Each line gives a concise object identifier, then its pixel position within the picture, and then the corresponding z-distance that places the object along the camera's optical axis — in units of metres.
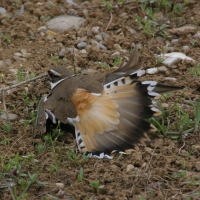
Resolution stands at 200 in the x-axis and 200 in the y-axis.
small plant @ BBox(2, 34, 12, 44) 13.11
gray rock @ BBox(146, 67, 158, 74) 11.74
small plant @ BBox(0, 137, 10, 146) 9.66
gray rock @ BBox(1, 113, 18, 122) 10.39
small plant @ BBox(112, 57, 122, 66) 12.11
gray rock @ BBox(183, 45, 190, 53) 12.52
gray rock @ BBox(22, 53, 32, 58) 12.60
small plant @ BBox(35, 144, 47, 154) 9.41
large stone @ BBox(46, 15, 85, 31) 13.66
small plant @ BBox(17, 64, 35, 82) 11.47
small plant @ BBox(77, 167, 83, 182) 8.58
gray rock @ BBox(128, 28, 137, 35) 13.42
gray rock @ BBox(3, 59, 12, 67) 12.26
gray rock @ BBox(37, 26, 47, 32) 13.61
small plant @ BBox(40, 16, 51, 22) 13.98
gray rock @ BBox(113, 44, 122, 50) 12.79
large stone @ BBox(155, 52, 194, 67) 11.91
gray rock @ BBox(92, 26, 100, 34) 13.35
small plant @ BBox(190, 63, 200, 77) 11.45
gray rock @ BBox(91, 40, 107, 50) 12.84
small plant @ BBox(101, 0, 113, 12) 14.23
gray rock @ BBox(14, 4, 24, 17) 14.25
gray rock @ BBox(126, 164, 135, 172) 8.80
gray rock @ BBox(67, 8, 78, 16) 14.28
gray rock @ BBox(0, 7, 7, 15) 14.31
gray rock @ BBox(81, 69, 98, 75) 11.79
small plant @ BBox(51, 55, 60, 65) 12.30
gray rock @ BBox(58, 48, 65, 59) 12.60
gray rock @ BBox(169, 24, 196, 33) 13.26
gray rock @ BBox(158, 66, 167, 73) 11.71
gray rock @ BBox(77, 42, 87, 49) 12.93
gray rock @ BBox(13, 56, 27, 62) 12.45
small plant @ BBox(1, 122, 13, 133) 10.01
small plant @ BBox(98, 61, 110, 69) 11.98
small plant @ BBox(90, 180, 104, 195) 8.35
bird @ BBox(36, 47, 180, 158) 9.12
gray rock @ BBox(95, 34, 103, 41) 13.16
